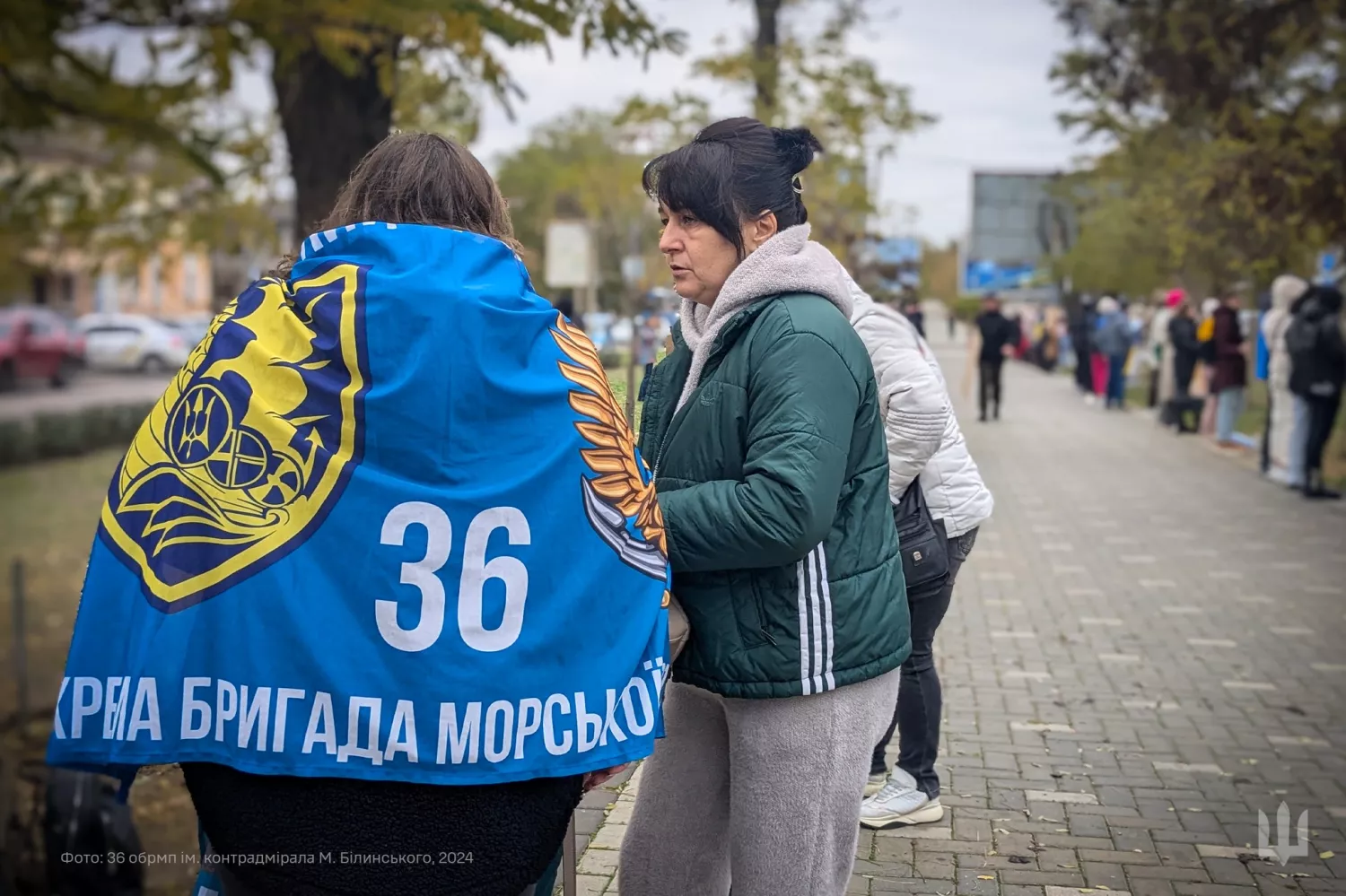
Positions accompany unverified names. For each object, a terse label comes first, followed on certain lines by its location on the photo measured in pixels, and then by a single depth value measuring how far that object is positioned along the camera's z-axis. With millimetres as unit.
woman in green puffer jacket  2441
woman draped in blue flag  2053
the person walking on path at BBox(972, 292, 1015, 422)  21150
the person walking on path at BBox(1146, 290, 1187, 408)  21188
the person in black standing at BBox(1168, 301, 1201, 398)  19641
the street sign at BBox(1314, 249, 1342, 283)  17966
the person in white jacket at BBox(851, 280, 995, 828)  4133
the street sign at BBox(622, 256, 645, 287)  26986
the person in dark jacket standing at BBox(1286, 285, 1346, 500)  12859
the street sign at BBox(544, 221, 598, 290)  18656
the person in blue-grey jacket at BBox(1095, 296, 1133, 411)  24281
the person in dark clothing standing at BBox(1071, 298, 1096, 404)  28844
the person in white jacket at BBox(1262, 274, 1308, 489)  13547
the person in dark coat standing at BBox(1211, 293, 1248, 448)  16984
